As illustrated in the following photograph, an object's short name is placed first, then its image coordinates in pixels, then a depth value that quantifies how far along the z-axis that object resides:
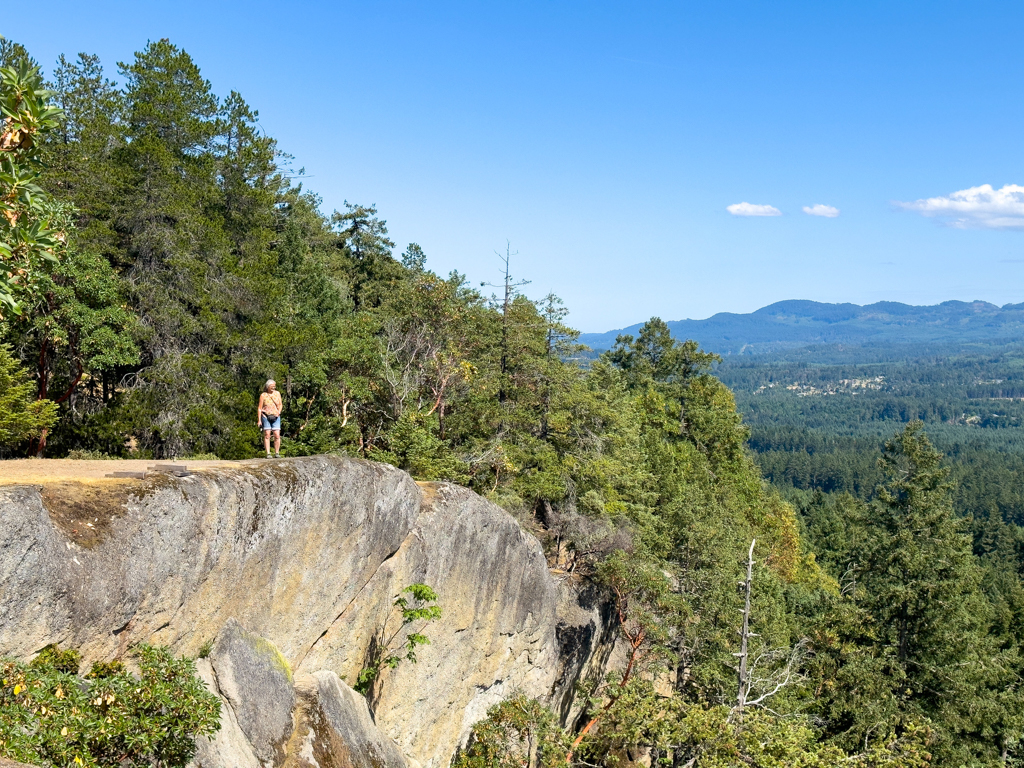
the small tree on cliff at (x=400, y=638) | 17.28
